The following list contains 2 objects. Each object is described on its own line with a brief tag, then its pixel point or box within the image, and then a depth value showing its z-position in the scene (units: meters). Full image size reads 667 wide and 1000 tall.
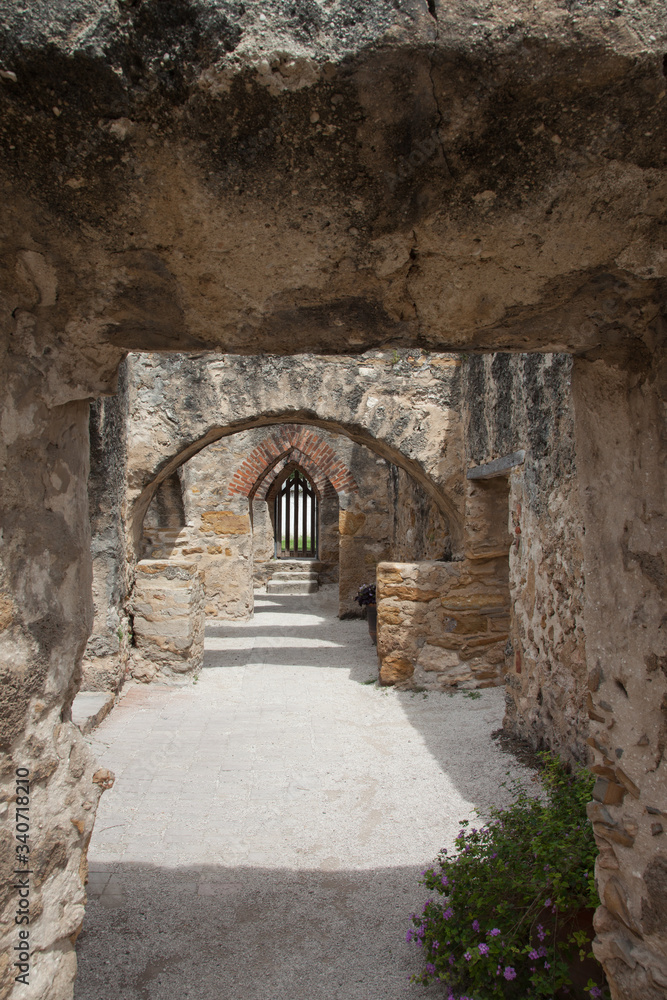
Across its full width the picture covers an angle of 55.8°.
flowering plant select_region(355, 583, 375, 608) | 8.16
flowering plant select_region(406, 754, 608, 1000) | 1.91
